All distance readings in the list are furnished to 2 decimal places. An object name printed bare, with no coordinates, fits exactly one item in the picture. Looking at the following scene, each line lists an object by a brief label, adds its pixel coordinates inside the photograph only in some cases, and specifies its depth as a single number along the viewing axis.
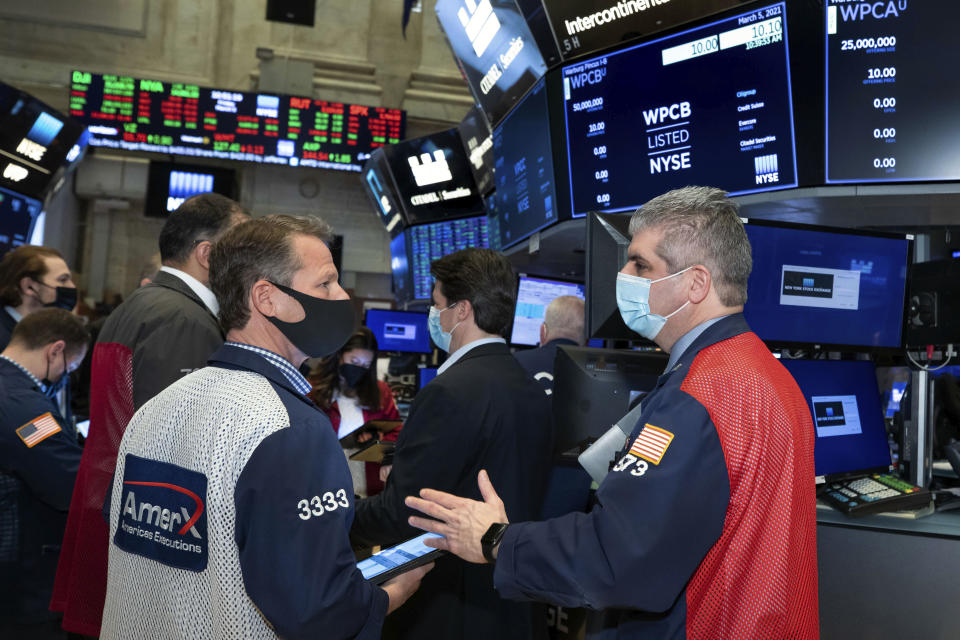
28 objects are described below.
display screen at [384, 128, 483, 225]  7.56
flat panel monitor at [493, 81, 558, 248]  4.40
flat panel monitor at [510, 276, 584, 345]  5.67
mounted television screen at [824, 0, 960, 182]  3.01
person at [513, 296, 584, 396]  3.96
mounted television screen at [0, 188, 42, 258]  7.26
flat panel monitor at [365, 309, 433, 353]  7.72
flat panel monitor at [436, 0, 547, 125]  4.36
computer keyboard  2.55
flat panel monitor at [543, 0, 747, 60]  3.68
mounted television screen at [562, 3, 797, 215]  3.24
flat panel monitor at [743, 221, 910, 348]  2.68
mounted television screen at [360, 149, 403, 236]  8.16
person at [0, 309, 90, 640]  2.86
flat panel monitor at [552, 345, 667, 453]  2.63
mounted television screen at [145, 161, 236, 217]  10.77
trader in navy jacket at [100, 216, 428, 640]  1.31
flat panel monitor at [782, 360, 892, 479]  2.77
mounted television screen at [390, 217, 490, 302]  7.73
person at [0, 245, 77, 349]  3.89
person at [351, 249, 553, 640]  2.18
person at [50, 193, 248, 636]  2.22
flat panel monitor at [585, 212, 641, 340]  2.44
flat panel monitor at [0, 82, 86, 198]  7.13
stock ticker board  10.55
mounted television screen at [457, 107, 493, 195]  6.64
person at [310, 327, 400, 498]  4.32
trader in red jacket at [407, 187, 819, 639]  1.36
